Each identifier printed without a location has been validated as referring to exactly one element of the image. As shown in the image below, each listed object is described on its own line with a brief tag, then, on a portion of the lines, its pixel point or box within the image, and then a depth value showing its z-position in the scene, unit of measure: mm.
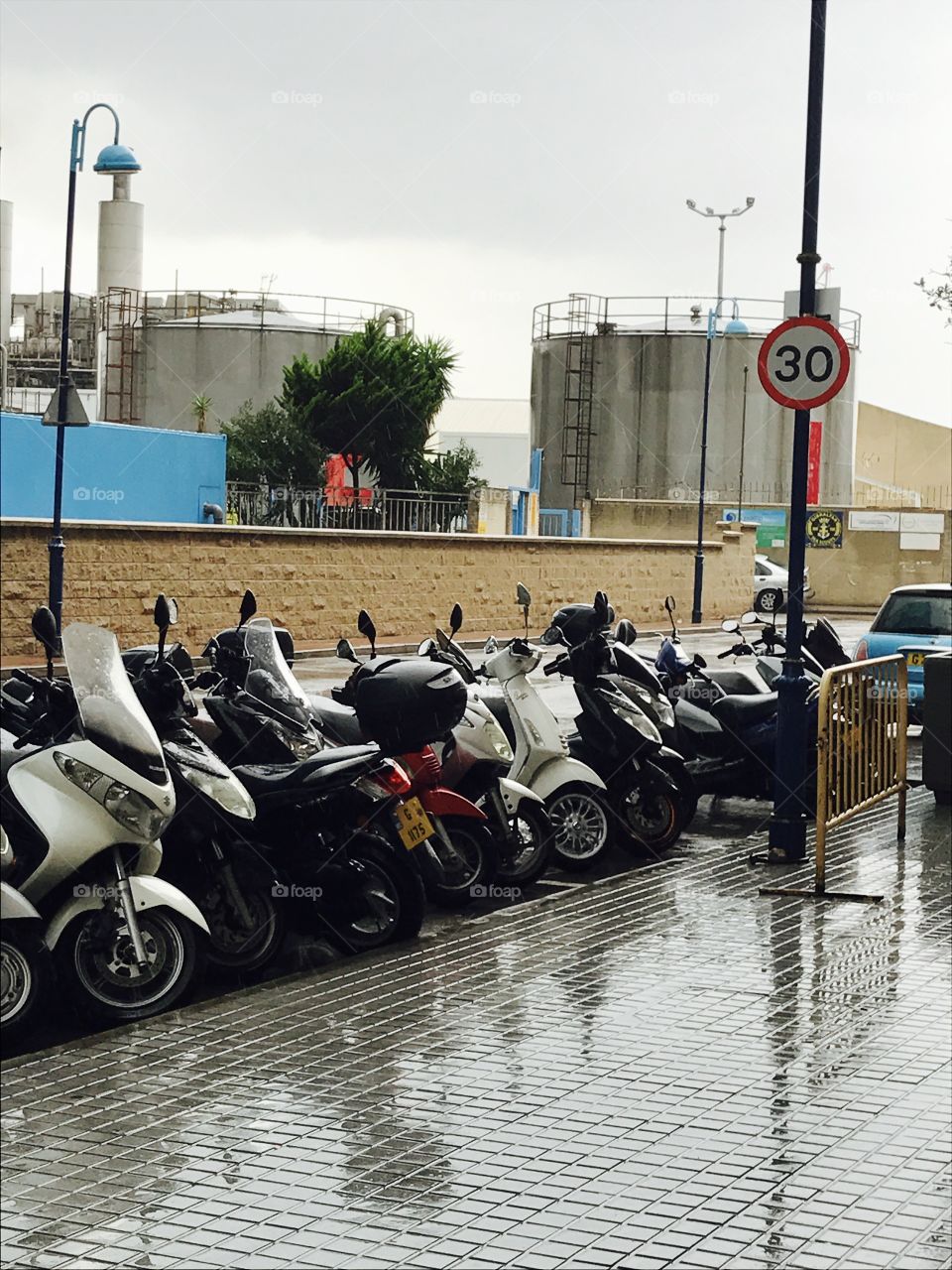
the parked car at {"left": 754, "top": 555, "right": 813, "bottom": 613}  48844
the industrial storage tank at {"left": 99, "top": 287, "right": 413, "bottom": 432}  60406
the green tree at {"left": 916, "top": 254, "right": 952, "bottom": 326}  21967
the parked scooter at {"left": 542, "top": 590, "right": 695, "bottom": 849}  9914
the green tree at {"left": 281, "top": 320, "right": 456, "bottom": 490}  57531
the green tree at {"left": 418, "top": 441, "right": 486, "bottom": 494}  60781
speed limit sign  9898
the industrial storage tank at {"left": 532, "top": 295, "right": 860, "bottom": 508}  63844
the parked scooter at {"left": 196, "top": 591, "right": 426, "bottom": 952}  7164
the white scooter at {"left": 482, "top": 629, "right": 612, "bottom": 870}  9352
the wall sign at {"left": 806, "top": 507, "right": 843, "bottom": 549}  55344
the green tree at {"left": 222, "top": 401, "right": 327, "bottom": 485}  57469
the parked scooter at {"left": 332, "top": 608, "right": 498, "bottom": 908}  7699
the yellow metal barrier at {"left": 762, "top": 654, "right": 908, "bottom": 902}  9148
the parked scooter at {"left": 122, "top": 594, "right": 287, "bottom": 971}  6707
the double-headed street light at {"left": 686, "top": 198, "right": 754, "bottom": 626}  44062
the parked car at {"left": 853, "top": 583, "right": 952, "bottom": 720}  17000
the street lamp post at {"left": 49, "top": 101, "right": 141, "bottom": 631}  24281
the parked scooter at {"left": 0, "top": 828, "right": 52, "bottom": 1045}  5785
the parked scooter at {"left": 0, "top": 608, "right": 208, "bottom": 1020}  6102
